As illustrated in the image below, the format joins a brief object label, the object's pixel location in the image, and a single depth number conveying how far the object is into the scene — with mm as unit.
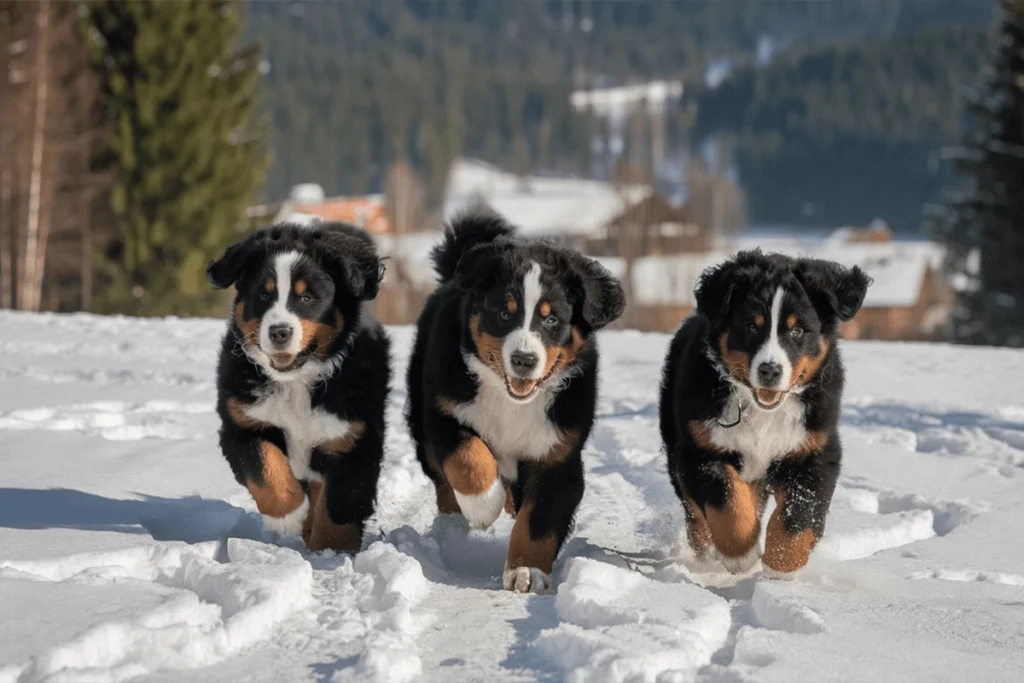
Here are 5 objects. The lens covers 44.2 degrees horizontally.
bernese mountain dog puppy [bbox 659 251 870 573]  4844
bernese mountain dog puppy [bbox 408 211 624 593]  4750
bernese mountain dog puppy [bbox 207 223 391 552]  4938
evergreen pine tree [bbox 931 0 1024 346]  25312
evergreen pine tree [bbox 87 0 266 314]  28391
